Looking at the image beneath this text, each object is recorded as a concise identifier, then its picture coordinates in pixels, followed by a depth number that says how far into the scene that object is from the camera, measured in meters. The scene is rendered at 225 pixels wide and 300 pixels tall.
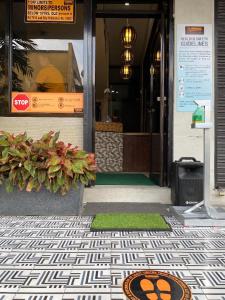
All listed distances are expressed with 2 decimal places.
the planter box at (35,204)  2.63
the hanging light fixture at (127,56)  5.35
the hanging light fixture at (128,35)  4.45
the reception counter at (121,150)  4.35
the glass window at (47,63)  3.18
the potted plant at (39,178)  2.58
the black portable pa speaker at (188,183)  2.74
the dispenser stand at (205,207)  2.41
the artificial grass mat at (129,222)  2.28
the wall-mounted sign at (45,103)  3.18
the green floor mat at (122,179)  3.42
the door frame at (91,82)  3.13
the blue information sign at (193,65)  3.11
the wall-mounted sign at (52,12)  3.17
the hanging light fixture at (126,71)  6.32
